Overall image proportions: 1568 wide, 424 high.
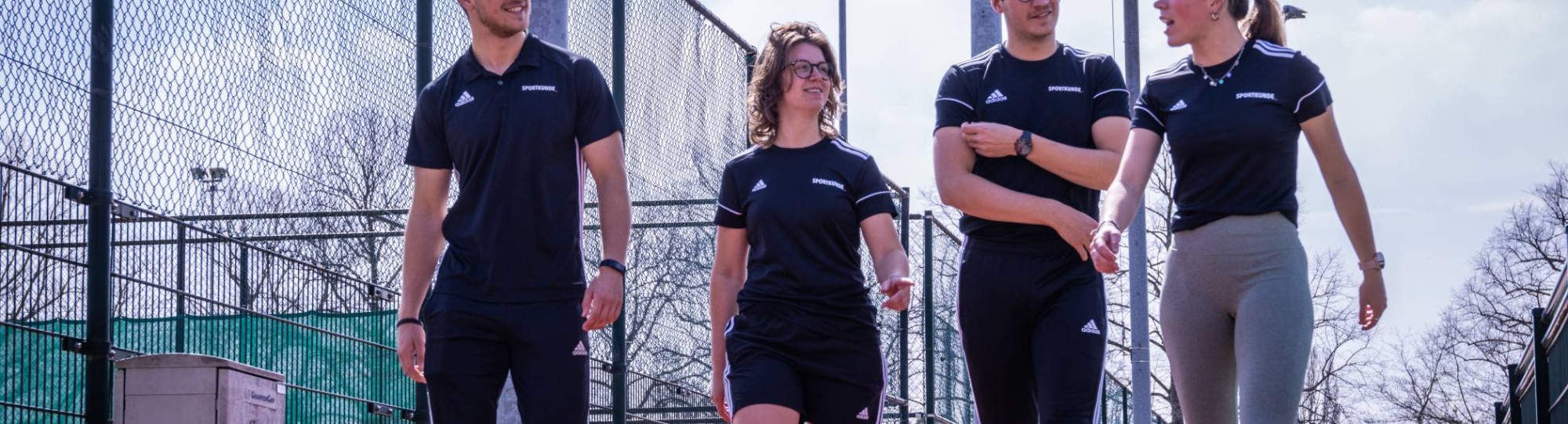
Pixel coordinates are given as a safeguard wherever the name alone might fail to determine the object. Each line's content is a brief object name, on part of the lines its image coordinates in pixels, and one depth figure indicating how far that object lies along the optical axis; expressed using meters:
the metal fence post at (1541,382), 11.70
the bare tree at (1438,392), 37.91
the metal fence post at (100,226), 6.71
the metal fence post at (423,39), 8.16
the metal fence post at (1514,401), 13.89
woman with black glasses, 5.91
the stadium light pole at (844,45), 16.94
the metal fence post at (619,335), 9.51
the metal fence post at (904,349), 13.53
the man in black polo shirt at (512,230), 5.34
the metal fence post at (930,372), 14.70
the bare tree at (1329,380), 39.78
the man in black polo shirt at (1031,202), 5.51
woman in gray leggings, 5.18
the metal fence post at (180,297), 7.34
